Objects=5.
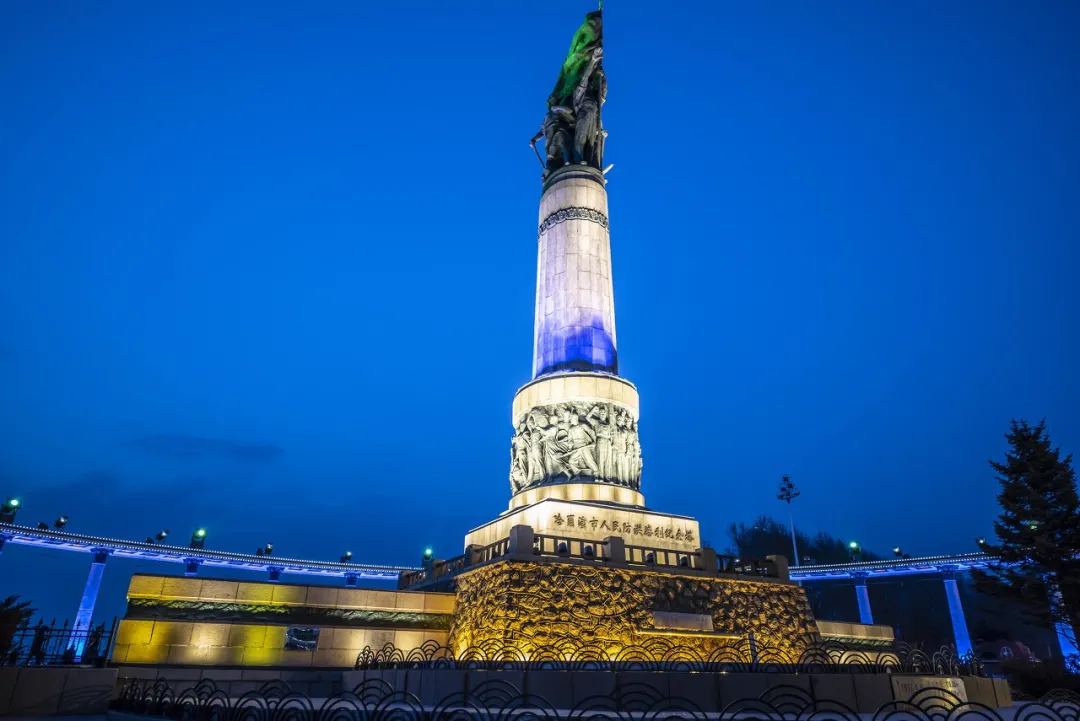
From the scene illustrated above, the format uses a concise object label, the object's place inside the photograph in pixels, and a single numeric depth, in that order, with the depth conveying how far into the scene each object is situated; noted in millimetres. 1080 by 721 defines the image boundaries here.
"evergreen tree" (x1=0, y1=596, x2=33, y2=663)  11657
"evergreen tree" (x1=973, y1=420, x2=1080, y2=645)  21125
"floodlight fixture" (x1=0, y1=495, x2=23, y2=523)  30156
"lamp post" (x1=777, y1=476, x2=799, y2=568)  42812
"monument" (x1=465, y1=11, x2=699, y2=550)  16656
